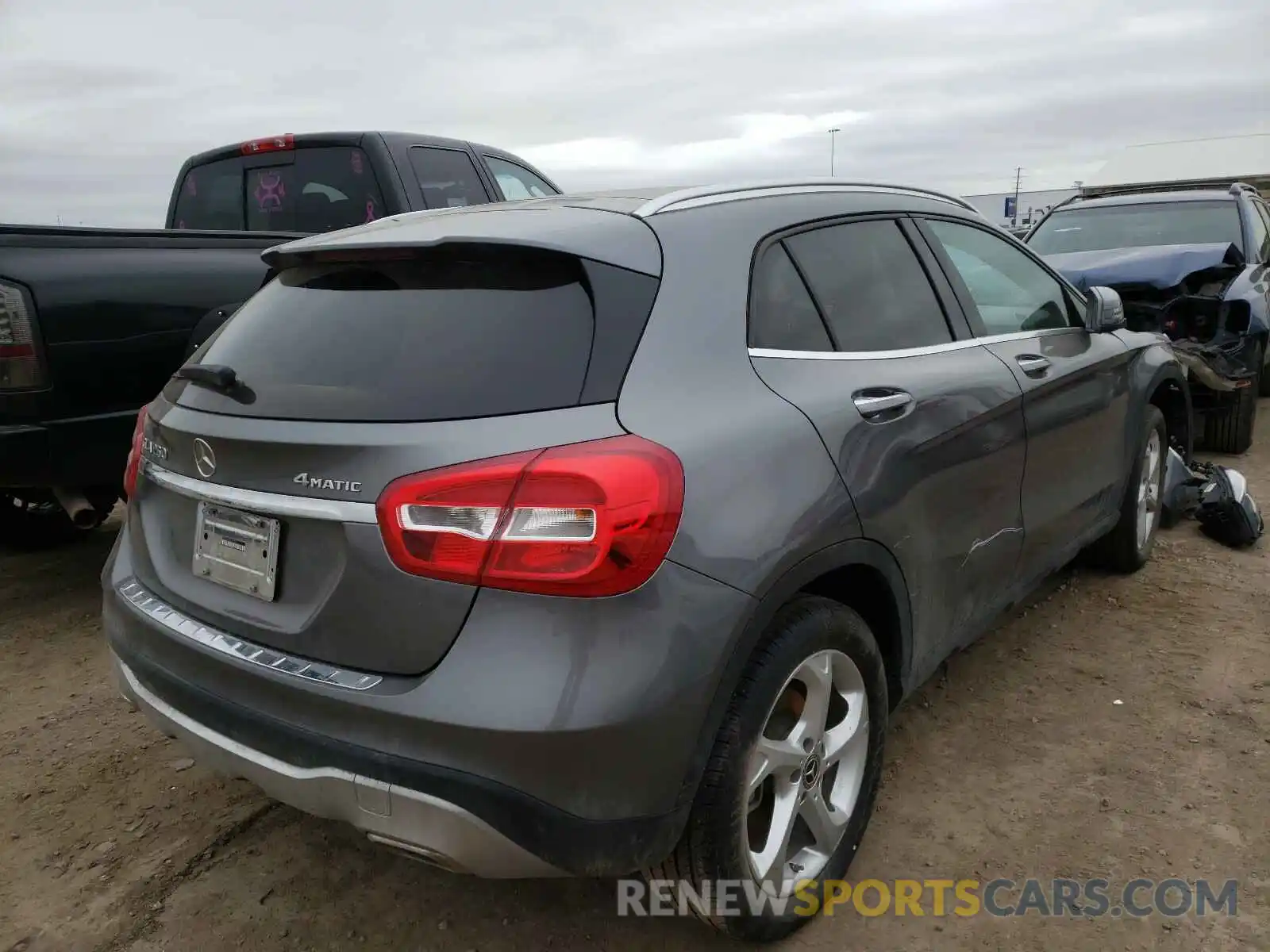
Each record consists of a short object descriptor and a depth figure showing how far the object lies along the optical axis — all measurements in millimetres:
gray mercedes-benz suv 1701
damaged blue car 6156
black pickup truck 3447
